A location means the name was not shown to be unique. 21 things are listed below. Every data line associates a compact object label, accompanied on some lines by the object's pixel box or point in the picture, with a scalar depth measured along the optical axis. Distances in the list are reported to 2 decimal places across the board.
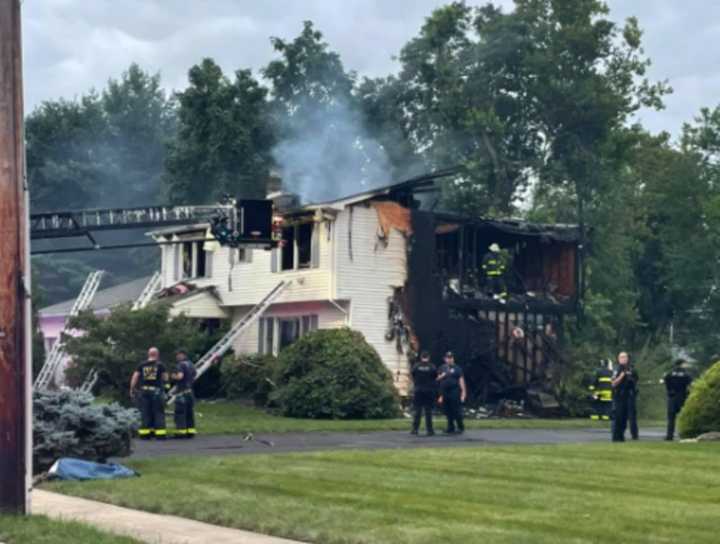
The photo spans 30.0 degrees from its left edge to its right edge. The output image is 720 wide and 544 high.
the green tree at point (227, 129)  53.84
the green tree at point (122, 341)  31.52
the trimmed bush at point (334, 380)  31.57
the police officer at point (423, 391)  25.55
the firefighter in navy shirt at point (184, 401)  24.27
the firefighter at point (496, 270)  36.34
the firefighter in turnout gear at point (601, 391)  31.11
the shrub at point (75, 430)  17.30
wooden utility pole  12.39
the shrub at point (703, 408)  22.88
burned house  35.09
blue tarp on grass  16.44
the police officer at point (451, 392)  25.69
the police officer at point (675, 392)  23.92
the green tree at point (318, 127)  48.41
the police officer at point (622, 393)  23.39
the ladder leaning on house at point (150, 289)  41.34
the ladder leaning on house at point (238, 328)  35.97
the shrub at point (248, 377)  34.69
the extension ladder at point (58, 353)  38.20
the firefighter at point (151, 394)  23.78
